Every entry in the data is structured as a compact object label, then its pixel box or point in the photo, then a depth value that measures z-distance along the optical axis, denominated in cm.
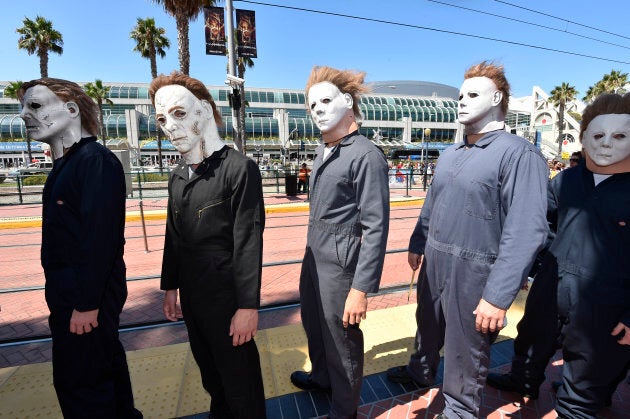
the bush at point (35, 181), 1809
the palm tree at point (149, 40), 2772
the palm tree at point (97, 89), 3366
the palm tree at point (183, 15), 1450
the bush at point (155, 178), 1909
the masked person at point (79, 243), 172
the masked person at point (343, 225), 189
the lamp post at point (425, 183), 1798
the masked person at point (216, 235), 175
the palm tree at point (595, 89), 3899
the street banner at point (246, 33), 1023
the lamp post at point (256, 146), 5549
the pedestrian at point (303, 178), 1583
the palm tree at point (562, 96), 4391
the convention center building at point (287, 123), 5144
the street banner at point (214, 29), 988
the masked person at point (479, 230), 175
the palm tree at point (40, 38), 2678
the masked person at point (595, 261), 183
